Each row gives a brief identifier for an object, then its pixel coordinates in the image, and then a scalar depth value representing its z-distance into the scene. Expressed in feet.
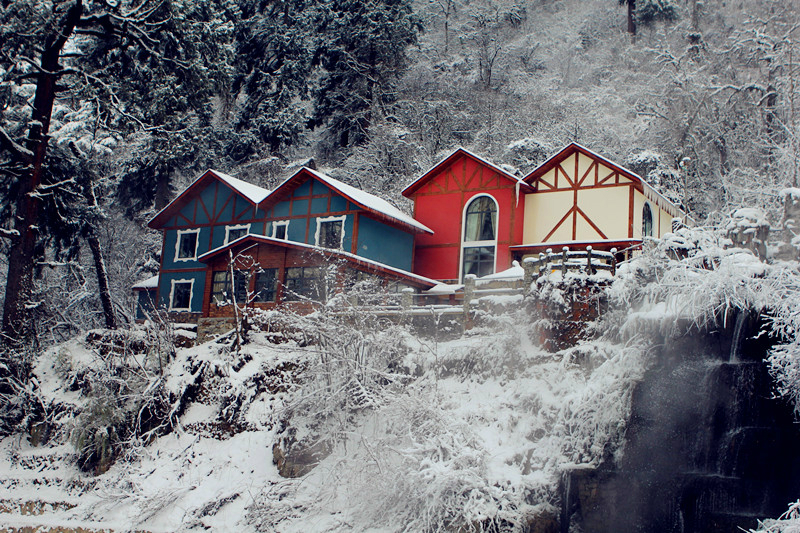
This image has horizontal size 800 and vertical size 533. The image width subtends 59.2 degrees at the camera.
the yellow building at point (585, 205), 83.46
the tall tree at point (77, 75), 70.49
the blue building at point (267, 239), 75.10
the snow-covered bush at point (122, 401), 61.36
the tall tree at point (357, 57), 128.98
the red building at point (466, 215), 88.22
